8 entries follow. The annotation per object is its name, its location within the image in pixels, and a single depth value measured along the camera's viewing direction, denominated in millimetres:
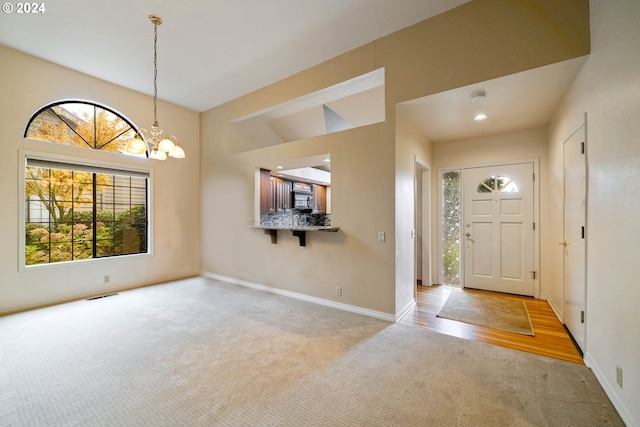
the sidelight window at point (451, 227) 4664
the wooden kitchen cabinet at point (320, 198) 7617
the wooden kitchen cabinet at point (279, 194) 5629
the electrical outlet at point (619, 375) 1736
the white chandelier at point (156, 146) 2754
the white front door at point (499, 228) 4062
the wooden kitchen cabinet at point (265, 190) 4891
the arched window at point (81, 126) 3820
